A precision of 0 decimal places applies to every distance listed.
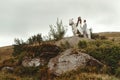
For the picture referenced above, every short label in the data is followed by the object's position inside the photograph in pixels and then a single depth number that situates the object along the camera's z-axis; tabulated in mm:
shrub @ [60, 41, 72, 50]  31781
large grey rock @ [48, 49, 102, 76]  26172
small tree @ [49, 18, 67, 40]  38094
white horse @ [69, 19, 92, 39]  35856
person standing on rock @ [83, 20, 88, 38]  35525
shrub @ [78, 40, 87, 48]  30722
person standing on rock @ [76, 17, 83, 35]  35719
